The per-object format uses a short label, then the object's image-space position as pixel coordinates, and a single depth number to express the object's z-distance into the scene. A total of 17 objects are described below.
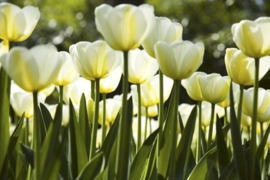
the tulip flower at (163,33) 1.16
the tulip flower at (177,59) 1.07
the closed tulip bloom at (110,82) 1.30
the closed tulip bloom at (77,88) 1.39
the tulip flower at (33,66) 0.99
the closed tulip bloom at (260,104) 1.30
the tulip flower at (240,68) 1.19
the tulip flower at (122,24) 1.04
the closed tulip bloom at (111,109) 1.43
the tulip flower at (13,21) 1.12
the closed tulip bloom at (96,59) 1.15
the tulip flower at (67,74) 1.26
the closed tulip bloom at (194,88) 1.30
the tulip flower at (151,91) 1.37
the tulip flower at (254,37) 1.12
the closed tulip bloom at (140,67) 1.25
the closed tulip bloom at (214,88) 1.26
